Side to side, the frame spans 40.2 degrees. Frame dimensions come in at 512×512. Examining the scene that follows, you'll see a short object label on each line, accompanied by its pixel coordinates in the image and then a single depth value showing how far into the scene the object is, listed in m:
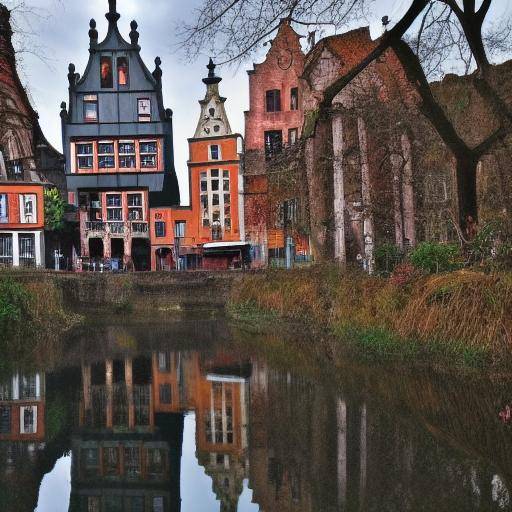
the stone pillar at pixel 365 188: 25.22
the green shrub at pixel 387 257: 20.75
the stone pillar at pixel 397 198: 25.48
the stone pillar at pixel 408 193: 25.31
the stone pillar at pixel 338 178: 25.50
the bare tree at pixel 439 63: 11.72
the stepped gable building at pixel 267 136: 45.78
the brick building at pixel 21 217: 45.59
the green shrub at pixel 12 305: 20.34
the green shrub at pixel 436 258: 15.18
